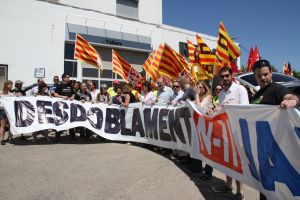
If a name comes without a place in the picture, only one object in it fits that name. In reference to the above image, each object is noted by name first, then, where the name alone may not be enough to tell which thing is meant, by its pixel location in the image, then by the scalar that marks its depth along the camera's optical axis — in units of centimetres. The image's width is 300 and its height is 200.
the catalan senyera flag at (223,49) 678
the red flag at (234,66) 904
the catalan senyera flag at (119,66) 893
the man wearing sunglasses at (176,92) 581
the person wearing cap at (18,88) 707
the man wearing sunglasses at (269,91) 228
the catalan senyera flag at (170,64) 796
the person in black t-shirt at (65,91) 699
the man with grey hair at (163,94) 637
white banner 235
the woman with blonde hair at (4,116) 670
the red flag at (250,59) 1095
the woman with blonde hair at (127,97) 668
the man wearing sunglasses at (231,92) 349
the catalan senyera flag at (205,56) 788
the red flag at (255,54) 1030
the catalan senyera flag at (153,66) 889
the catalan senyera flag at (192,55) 945
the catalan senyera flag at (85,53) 843
